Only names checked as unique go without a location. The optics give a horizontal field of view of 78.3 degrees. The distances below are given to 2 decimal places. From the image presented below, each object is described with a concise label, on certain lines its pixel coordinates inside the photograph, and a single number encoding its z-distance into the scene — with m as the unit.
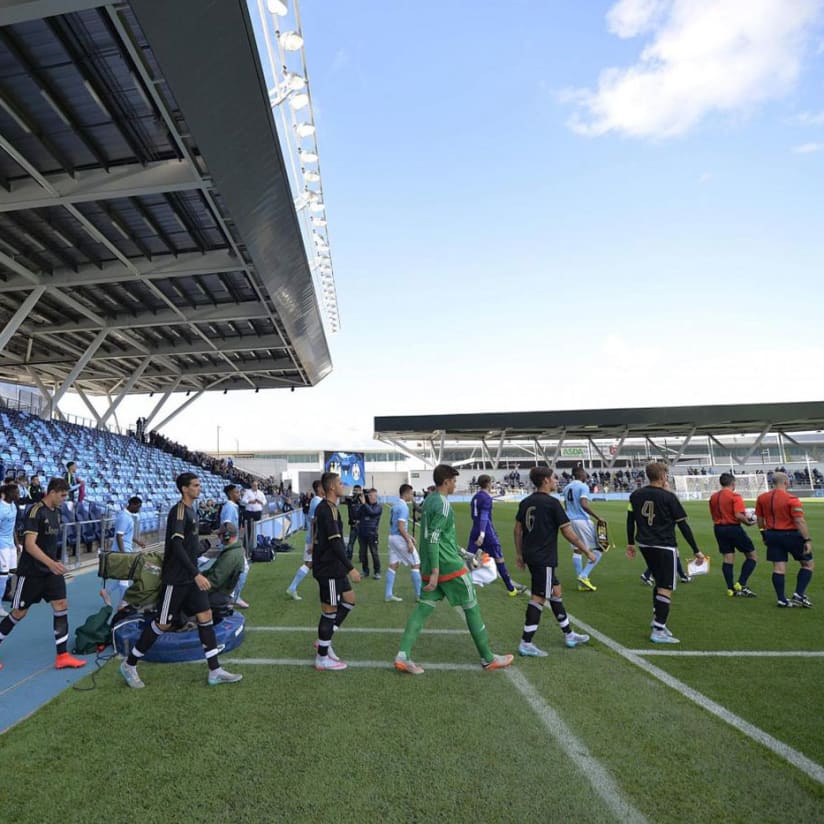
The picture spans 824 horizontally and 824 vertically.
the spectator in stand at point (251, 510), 12.30
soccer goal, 38.41
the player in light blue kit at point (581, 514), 8.50
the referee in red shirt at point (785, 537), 6.82
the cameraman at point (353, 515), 10.60
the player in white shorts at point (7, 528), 7.07
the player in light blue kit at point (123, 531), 7.49
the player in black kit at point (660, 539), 5.53
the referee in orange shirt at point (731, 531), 7.64
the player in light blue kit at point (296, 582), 8.20
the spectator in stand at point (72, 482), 12.16
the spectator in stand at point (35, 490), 10.77
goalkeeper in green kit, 4.62
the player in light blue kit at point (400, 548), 7.71
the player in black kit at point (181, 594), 4.36
